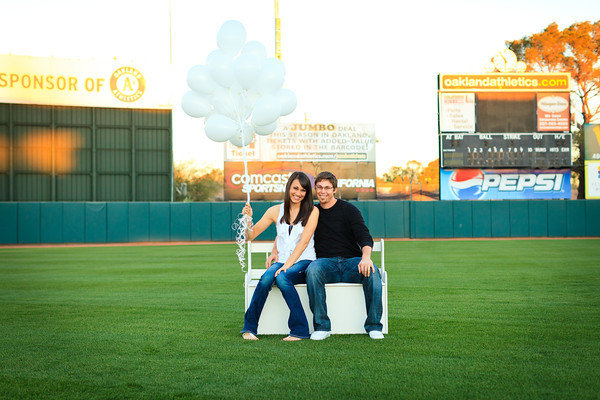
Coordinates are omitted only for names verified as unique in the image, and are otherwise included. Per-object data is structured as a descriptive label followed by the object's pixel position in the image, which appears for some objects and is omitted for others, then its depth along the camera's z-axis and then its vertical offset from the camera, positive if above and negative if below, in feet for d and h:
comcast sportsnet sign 87.76 +4.21
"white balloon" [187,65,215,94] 27.78 +5.60
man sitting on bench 18.11 -1.52
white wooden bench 18.78 -3.00
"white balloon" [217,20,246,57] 28.25 +7.55
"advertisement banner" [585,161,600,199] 85.15 +3.36
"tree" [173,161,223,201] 179.32 +8.26
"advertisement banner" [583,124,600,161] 84.94 +8.37
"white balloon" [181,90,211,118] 28.68 +4.70
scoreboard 79.82 +10.48
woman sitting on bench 18.22 -1.34
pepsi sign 82.12 +2.77
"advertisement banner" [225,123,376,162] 89.71 +9.01
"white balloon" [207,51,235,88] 27.22 +5.96
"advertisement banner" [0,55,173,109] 82.17 +16.50
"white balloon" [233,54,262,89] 27.50 +6.02
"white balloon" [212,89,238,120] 28.91 +4.77
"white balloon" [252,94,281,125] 28.81 +4.47
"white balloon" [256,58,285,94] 28.43 +5.83
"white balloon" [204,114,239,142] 28.86 +3.69
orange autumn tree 129.70 +30.36
